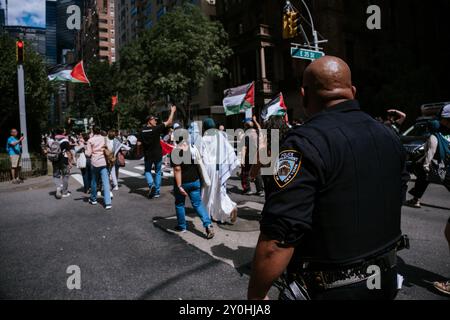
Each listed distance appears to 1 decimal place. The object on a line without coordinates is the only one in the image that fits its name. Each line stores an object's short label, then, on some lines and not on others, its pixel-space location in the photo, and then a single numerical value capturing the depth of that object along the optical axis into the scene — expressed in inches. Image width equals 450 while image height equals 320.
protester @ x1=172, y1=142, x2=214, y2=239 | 197.9
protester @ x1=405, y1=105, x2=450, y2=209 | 165.1
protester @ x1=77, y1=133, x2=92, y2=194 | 352.5
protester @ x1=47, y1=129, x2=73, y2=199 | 348.3
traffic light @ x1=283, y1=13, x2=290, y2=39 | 464.4
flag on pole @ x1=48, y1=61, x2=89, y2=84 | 580.1
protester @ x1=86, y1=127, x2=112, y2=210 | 287.7
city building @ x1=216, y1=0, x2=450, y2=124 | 779.4
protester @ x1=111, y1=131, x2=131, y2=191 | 386.0
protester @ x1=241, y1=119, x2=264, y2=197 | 319.6
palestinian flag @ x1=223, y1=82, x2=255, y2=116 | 435.8
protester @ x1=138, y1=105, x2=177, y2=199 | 329.4
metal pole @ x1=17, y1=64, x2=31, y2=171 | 508.7
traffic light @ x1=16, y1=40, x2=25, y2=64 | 476.1
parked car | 362.0
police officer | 53.3
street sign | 414.0
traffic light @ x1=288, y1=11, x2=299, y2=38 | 460.4
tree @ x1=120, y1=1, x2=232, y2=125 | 916.6
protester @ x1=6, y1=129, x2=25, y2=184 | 462.9
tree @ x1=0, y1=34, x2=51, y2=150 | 750.5
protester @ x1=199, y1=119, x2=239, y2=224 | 220.5
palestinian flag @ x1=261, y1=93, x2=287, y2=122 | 297.3
